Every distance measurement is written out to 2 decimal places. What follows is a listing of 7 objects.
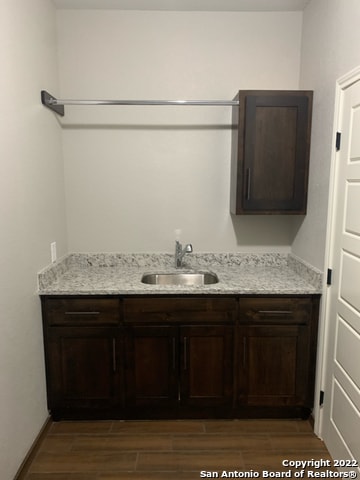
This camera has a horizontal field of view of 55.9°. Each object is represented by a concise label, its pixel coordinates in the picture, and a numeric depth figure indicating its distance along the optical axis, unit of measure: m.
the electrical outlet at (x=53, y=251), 2.39
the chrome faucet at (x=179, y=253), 2.69
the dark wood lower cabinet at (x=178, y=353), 2.23
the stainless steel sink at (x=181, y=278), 2.65
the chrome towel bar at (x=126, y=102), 2.28
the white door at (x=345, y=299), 1.73
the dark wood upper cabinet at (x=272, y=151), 2.29
